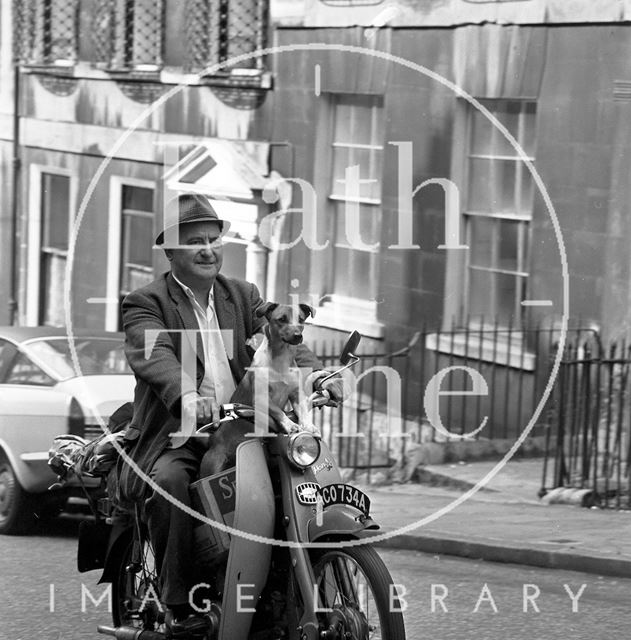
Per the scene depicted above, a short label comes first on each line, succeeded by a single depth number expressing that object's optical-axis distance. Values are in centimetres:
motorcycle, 590
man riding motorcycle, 634
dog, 620
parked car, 1072
